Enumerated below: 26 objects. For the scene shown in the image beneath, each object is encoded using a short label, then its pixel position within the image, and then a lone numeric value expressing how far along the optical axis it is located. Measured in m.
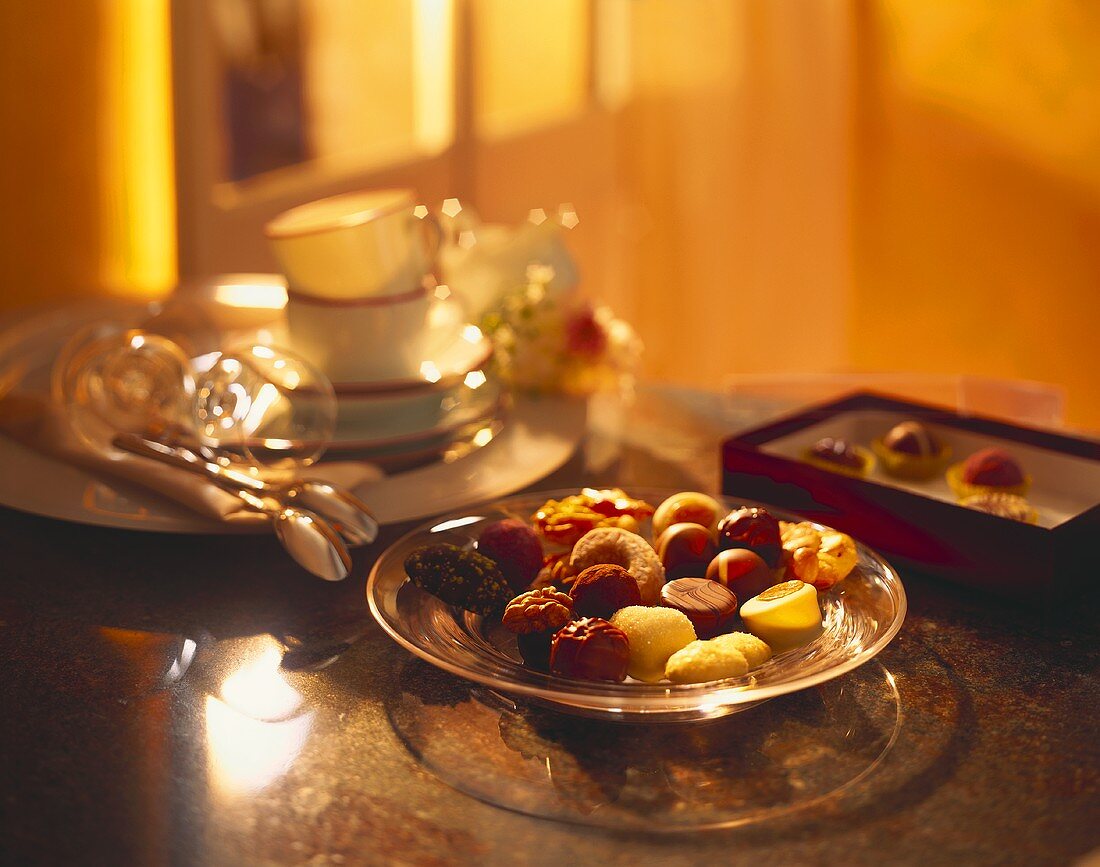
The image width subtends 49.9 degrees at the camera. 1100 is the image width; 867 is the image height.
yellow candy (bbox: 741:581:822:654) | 0.66
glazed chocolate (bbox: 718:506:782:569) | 0.74
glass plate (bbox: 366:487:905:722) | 0.58
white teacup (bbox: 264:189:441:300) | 0.97
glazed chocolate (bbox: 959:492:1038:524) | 0.80
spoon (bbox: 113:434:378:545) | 0.81
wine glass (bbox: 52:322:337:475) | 0.91
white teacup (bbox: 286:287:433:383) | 1.00
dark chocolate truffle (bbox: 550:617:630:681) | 0.62
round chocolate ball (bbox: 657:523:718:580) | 0.75
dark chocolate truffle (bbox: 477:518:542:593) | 0.75
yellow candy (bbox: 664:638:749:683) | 0.61
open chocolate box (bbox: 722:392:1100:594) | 0.76
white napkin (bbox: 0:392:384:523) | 0.85
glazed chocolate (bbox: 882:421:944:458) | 0.95
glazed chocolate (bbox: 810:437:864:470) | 0.93
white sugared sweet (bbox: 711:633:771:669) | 0.64
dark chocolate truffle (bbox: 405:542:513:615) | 0.70
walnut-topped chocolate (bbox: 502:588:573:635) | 0.65
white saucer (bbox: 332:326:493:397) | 0.97
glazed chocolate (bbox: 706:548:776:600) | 0.71
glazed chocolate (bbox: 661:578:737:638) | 0.67
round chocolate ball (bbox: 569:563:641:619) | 0.68
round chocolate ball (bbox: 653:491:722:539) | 0.80
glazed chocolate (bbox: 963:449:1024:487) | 0.89
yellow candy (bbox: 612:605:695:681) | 0.64
